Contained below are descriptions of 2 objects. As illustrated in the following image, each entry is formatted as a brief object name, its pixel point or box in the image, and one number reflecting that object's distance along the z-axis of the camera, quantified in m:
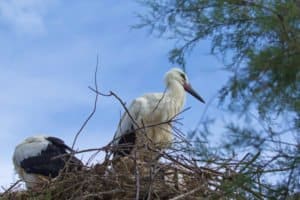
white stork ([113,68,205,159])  18.81
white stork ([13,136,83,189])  17.82
